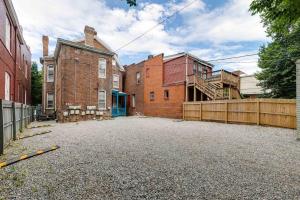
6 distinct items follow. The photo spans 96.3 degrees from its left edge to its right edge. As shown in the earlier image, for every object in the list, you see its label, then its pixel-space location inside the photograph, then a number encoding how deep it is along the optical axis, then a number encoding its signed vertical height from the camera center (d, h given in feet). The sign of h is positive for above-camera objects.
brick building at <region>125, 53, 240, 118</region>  41.05 +5.59
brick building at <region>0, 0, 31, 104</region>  21.59 +8.51
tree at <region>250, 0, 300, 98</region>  34.79 +9.99
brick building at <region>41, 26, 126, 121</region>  37.10 +5.86
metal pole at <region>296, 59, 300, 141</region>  18.08 +2.10
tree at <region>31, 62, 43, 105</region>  64.85 +6.03
